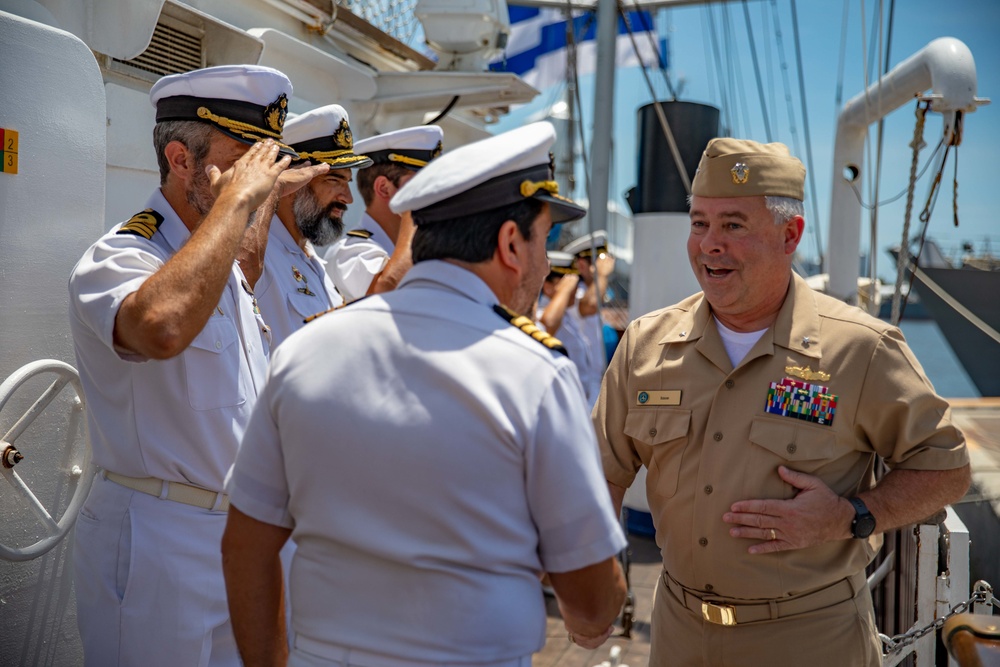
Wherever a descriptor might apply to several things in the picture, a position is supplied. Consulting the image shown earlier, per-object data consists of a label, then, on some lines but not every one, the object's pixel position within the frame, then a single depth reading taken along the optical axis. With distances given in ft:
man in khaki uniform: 6.67
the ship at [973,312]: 39.96
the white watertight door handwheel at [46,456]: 7.47
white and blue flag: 55.31
